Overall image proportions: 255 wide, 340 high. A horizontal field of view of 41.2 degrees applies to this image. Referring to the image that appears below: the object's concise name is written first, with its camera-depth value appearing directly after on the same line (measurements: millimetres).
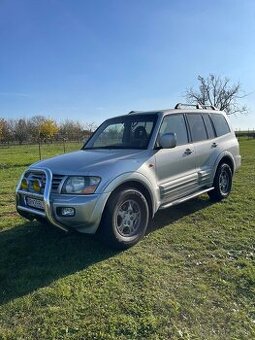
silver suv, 4152
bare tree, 53156
